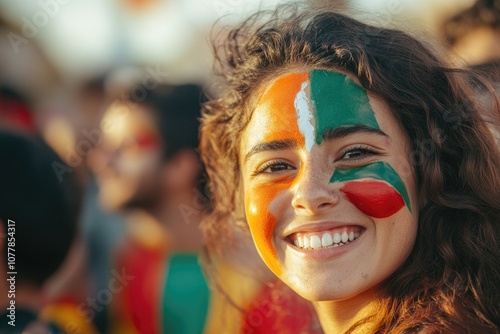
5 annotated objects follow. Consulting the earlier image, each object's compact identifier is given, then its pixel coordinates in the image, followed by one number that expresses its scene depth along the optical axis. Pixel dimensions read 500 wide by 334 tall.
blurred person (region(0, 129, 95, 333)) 3.16
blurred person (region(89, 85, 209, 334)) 4.11
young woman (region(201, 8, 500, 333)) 2.36
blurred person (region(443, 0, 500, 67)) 3.83
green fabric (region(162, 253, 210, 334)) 3.91
